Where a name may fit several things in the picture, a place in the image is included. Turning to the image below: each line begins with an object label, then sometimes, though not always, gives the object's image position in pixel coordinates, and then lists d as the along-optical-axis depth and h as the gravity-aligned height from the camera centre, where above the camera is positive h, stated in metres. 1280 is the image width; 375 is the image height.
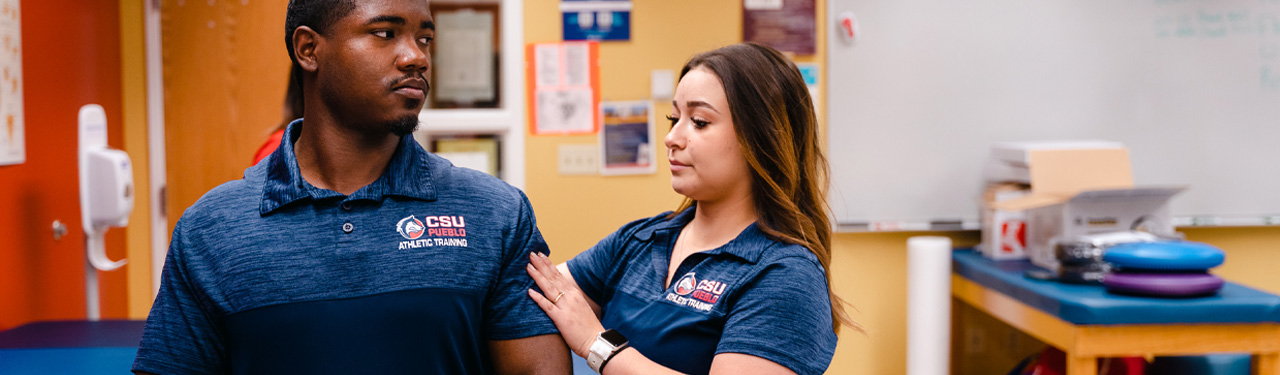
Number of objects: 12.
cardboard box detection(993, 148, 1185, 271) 2.84 -0.16
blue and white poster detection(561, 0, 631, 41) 3.31 +0.50
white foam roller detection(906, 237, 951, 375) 3.07 -0.53
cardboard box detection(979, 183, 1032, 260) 3.18 -0.28
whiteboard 3.35 +0.22
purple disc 2.43 -0.37
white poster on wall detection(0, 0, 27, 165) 2.29 +0.19
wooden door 3.26 +0.28
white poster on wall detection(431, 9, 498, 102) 3.37 +0.37
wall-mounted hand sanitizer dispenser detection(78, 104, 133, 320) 2.48 -0.07
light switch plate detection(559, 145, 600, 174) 3.36 -0.02
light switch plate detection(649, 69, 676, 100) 3.33 +0.26
